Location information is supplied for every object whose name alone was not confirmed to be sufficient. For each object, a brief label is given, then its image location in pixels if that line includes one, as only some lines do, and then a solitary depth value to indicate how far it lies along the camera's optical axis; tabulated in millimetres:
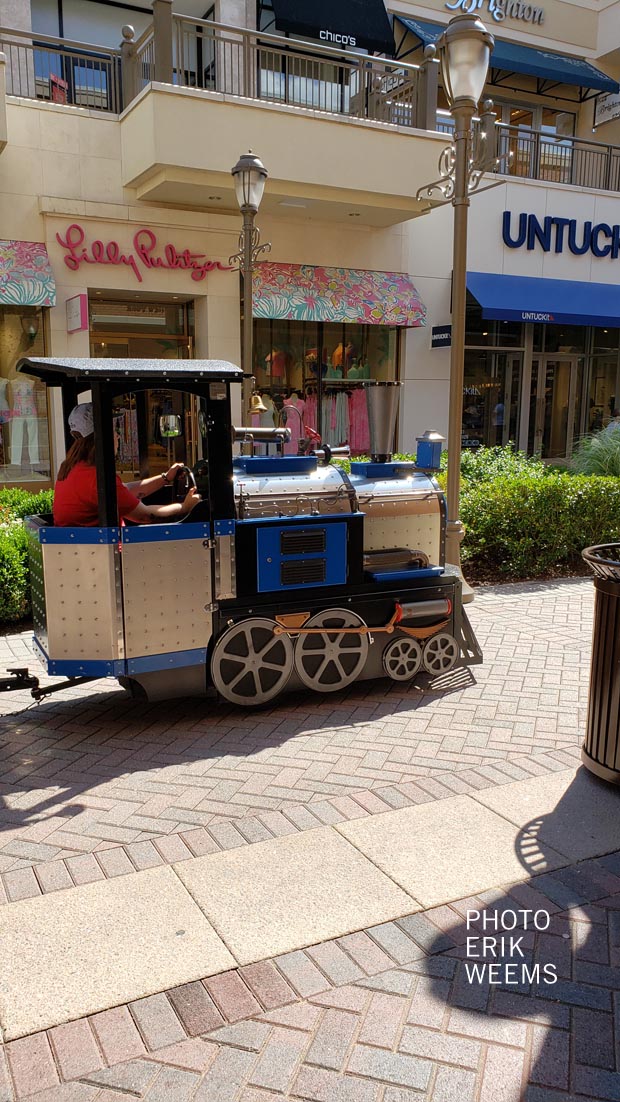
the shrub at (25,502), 9738
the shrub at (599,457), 12086
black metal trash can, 4203
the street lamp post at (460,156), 6492
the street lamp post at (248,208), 9664
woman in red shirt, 4914
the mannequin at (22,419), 13781
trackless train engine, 4875
